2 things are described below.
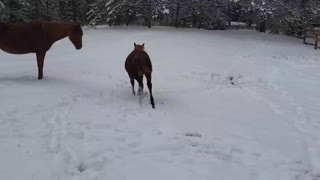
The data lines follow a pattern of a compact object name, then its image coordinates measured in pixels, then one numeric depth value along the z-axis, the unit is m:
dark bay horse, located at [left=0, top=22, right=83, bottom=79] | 6.98
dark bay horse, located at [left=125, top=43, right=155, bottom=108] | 6.00
